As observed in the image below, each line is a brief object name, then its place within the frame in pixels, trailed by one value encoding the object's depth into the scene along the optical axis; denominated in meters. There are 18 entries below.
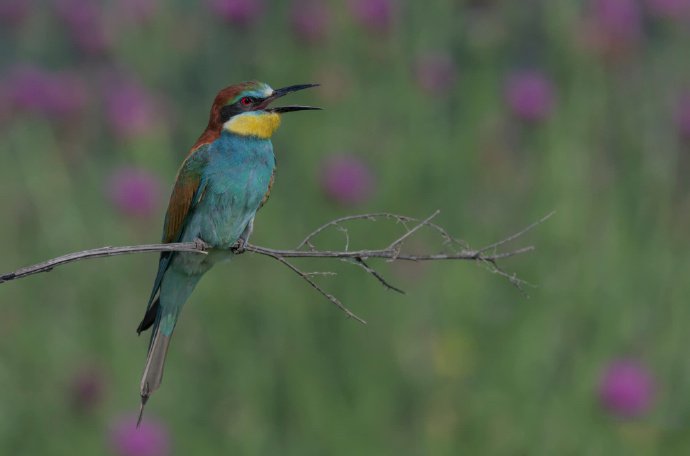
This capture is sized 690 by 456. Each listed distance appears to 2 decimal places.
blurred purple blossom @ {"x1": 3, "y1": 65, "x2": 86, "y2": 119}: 7.47
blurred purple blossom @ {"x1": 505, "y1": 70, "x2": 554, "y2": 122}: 7.50
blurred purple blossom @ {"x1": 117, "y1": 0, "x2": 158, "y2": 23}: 7.91
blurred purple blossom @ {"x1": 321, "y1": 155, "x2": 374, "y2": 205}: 6.87
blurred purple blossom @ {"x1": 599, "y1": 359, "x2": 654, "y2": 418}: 6.52
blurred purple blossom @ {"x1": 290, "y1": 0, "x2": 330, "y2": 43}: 7.43
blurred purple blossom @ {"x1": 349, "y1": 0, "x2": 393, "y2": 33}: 7.44
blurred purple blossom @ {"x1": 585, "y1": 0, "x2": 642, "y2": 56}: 7.71
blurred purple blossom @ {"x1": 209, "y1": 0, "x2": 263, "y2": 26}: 7.40
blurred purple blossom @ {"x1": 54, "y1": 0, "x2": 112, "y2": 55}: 7.80
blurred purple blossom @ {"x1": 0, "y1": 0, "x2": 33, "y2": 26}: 7.86
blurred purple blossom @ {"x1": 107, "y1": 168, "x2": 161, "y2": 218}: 7.04
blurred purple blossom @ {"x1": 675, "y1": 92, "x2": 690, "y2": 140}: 7.65
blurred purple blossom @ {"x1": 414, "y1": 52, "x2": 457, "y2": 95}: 7.26
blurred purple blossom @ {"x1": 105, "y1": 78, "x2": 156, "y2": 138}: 7.39
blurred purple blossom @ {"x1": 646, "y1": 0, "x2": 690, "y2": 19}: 7.73
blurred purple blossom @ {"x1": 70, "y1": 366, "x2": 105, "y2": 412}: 6.75
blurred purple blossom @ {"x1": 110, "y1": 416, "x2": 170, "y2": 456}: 6.44
